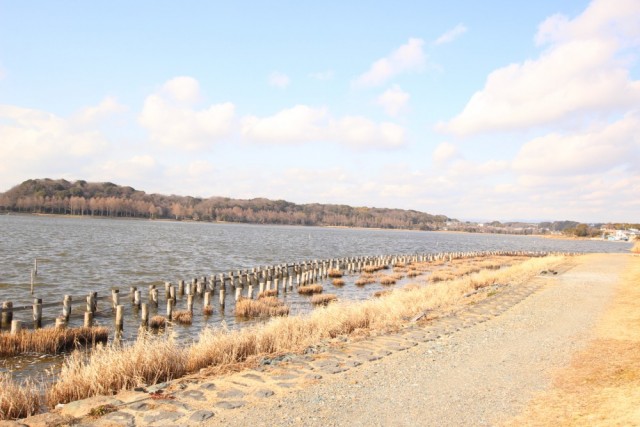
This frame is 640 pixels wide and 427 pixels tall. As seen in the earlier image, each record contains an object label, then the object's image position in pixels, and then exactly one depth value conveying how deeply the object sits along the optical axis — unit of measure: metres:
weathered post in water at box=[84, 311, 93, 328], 15.59
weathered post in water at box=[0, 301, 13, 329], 15.43
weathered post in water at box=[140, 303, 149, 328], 17.03
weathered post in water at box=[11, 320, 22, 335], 12.89
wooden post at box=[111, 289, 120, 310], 18.72
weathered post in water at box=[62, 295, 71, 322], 16.75
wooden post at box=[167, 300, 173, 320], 18.02
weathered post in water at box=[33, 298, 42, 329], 15.61
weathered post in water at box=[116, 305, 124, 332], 15.93
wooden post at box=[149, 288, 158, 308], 20.38
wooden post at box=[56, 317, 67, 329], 13.98
